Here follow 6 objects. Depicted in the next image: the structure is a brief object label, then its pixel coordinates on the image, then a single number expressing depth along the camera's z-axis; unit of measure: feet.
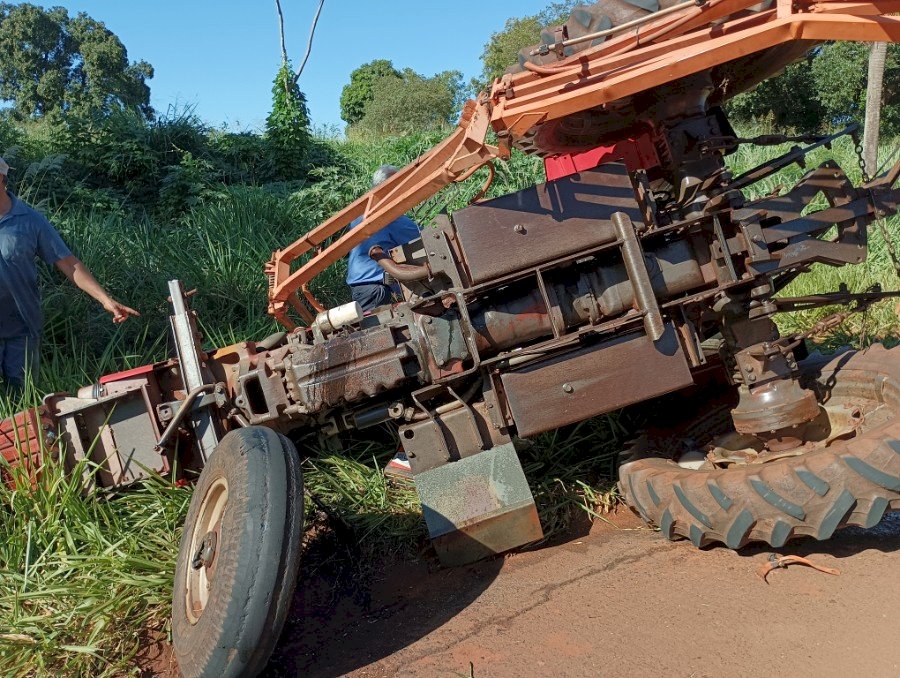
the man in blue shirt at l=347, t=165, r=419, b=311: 18.78
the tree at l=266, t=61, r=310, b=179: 32.17
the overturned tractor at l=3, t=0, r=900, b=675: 9.29
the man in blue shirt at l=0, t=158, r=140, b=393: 14.69
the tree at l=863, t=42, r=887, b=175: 27.37
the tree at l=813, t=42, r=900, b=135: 63.10
